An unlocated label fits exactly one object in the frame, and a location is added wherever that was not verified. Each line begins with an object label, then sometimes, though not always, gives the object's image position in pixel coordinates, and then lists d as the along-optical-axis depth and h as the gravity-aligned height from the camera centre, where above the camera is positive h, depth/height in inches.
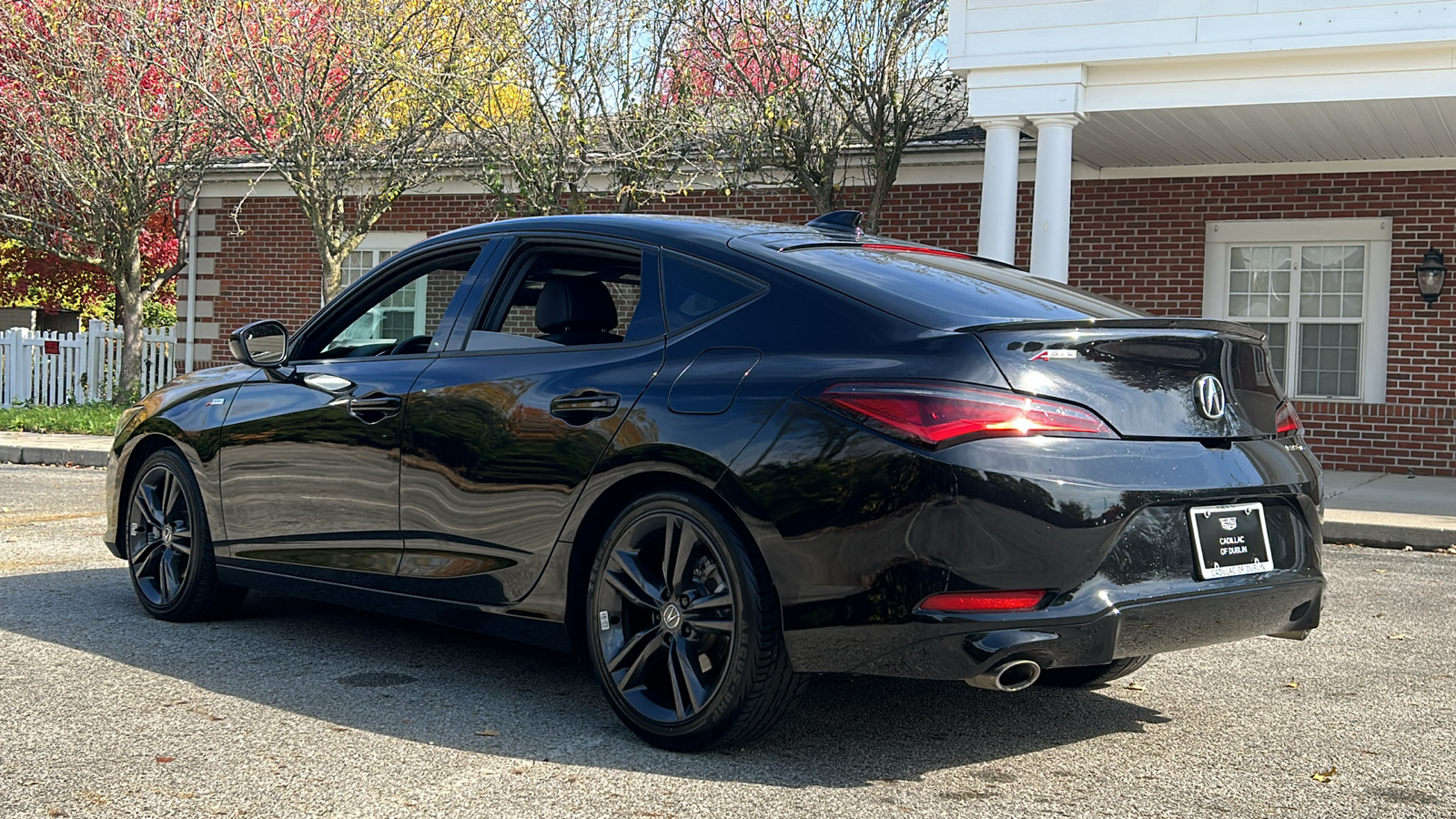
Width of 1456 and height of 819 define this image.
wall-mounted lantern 552.7 +48.1
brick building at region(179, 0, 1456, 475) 449.4 +84.3
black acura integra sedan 138.0 -9.4
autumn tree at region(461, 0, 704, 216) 592.7 +109.5
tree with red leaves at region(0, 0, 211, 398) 663.1 +110.5
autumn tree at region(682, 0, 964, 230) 556.4 +117.7
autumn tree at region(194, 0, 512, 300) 602.5 +119.1
